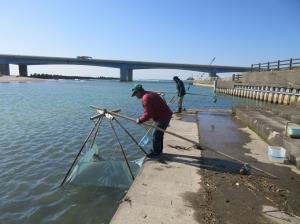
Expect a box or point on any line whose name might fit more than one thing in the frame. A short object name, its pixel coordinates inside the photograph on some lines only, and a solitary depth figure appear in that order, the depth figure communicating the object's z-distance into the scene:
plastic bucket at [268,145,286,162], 6.84
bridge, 93.88
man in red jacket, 6.54
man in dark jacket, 14.21
